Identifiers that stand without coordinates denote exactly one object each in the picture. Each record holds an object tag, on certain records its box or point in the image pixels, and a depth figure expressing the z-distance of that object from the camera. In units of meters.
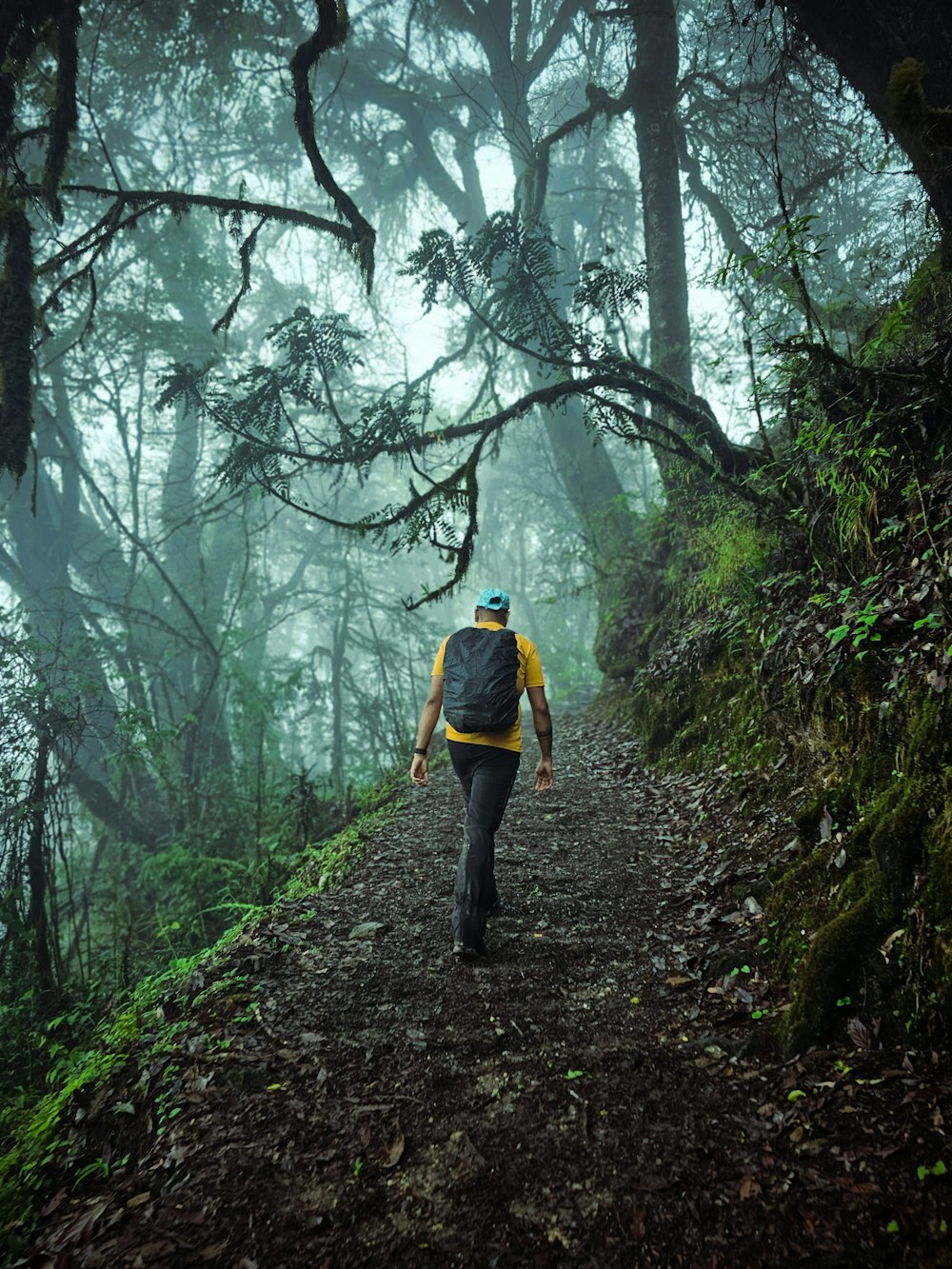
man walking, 4.04
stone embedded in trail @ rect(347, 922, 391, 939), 4.55
